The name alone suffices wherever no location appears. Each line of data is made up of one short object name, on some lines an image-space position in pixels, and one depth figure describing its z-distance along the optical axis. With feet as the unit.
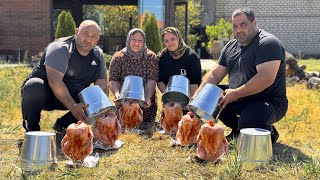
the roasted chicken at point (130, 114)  10.79
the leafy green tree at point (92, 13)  67.95
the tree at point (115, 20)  61.27
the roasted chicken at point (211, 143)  8.02
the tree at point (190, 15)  55.97
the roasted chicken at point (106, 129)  9.23
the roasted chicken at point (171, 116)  10.49
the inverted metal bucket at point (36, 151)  7.52
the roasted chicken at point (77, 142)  7.94
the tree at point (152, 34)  27.57
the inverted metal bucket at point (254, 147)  7.72
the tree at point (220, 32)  45.76
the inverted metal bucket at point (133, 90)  10.84
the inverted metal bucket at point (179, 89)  10.91
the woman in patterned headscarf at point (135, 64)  11.70
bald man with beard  9.50
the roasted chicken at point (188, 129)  9.30
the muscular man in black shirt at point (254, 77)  9.21
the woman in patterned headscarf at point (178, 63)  11.70
